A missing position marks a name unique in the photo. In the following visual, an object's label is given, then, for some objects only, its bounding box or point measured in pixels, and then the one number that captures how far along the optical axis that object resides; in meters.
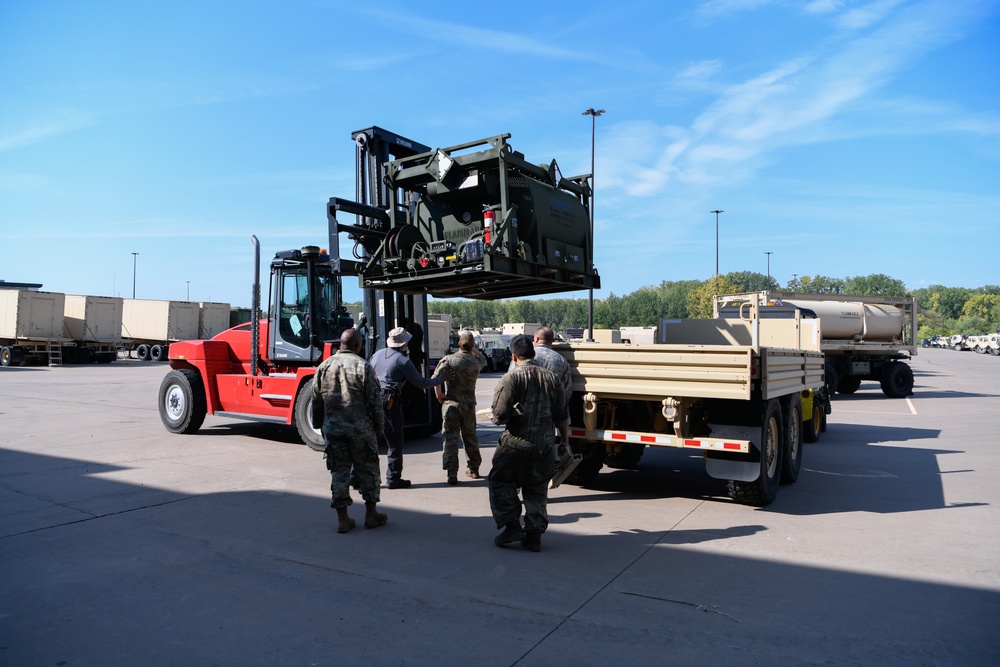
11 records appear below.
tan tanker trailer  19.94
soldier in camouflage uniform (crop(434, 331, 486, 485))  8.26
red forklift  10.12
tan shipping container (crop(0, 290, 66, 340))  31.05
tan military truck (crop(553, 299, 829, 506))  6.41
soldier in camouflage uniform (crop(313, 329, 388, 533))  6.04
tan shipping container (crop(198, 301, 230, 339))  38.56
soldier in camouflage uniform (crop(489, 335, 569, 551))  5.53
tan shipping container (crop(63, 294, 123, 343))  33.50
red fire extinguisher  7.36
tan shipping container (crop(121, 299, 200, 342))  36.47
